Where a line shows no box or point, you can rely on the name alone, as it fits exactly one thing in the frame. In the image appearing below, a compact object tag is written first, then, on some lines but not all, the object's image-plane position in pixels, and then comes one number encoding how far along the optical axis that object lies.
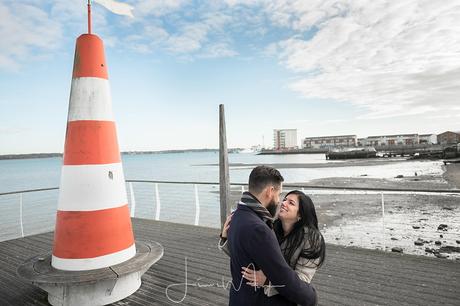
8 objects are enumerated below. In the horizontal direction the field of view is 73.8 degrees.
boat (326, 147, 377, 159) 63.81
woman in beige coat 1.31
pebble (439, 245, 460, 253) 6.20
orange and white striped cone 2.68
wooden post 4.83
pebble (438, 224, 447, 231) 8.34
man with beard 1.21
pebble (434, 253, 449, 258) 5.84
